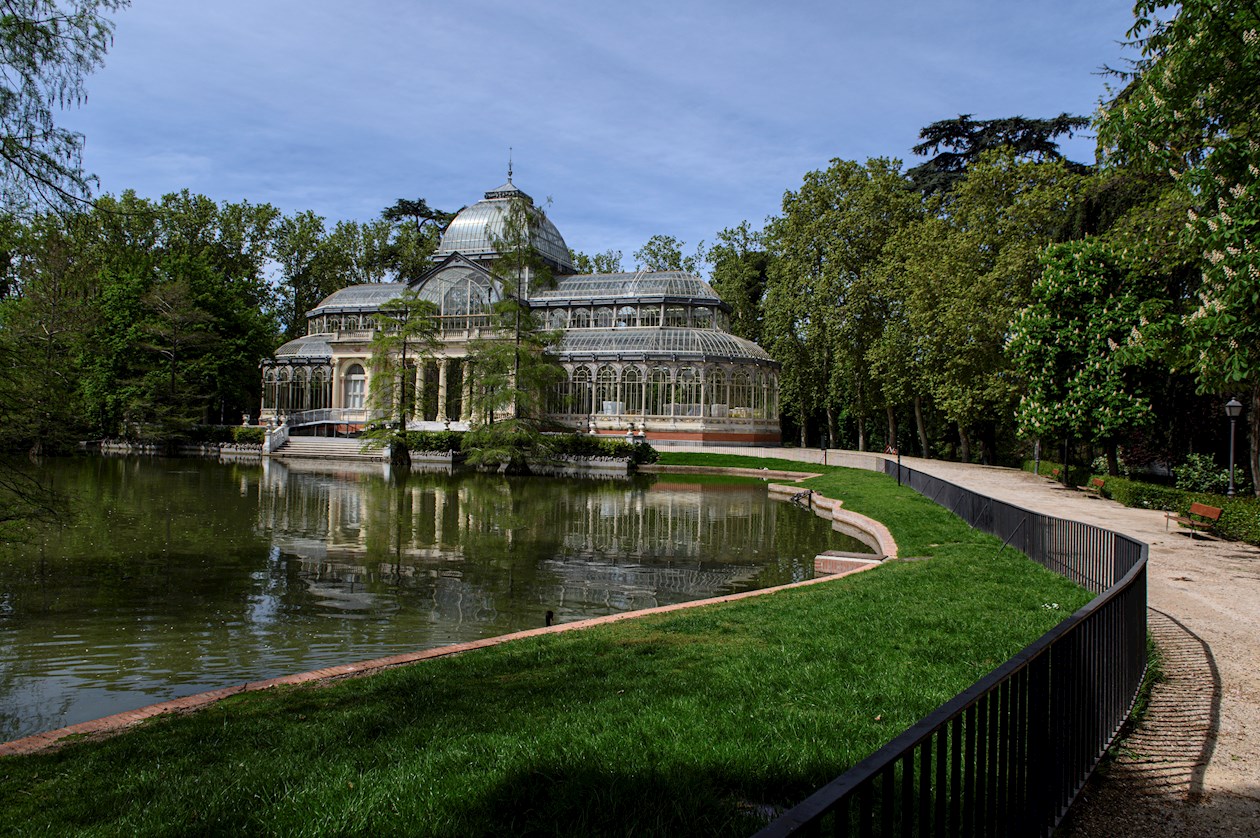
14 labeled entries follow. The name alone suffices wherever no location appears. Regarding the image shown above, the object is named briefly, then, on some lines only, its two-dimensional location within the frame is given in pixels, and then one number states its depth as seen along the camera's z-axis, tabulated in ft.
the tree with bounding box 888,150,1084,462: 92.53
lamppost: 56.85
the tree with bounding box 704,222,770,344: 174.91
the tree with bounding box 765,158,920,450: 125.08
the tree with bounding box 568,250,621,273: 227.28
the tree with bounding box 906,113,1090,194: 124.16
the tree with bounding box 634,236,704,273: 204.33
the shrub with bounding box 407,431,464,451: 119.75
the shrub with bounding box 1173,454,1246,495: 72.95
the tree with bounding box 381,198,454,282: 197.57
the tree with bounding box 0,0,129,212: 24.14
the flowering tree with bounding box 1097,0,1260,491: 33.45
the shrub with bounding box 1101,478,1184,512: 57.47
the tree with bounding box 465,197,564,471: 103.30
